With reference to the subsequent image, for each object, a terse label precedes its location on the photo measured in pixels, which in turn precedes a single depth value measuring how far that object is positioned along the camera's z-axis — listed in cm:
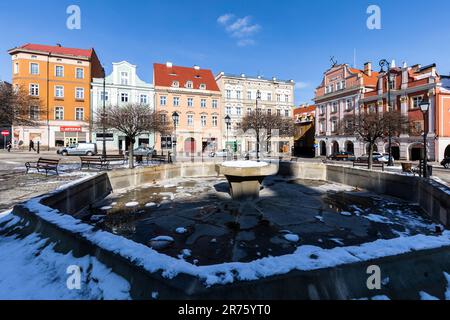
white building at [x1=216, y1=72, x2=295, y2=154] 4641
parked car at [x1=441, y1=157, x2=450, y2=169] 2241
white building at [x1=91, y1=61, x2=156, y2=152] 3827
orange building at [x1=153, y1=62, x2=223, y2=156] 4172
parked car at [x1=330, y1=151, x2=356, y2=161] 3472
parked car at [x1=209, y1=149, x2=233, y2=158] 3430
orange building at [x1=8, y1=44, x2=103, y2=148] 3550
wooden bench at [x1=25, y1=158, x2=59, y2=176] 1253
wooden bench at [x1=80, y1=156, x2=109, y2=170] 1506
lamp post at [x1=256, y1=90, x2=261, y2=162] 2816
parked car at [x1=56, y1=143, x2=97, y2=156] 2936
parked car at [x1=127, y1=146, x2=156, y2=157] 3103
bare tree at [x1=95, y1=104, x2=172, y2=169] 1614
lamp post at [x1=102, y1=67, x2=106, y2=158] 1723
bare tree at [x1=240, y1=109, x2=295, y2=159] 2862
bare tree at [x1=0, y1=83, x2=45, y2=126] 1265
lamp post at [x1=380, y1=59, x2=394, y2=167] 2016
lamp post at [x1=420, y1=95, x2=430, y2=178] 1008
